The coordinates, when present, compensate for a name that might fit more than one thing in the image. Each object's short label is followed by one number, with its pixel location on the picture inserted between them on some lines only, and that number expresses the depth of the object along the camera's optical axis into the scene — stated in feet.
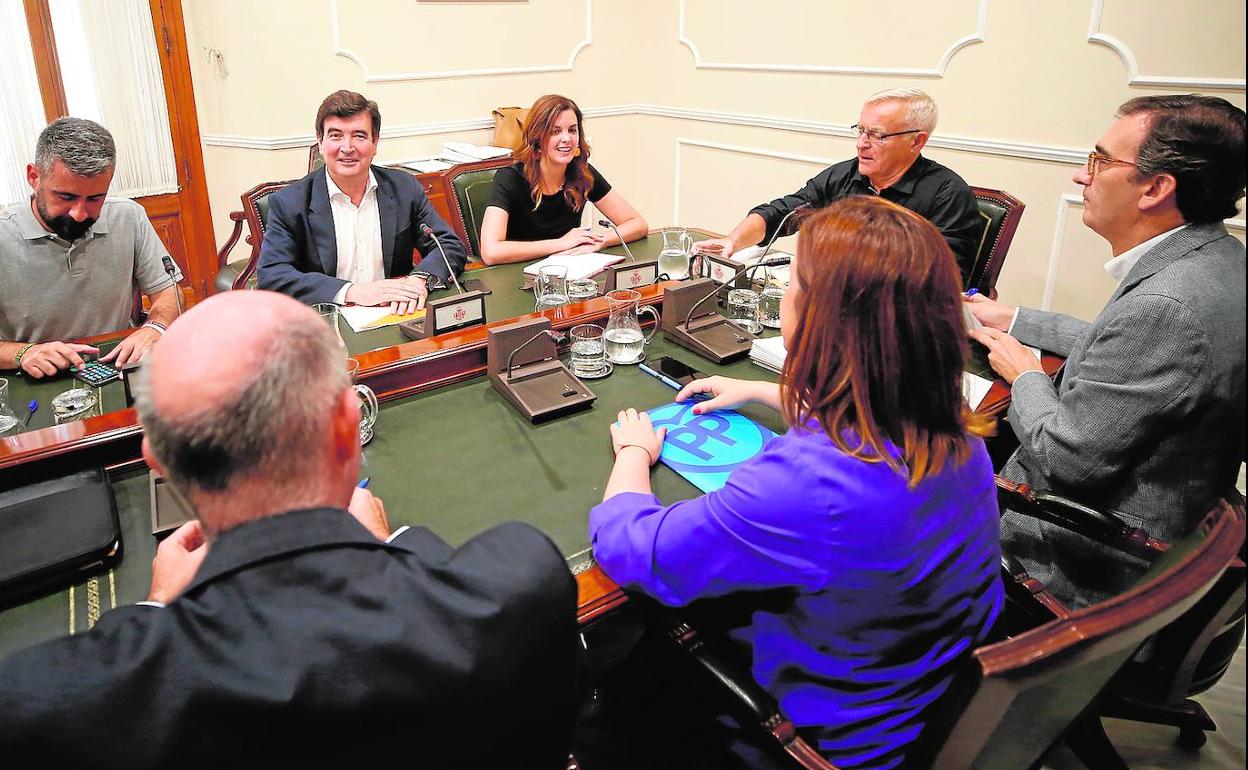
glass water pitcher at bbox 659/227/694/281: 8.03
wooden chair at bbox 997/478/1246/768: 4.07
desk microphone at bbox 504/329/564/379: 5.51
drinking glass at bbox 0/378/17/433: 4.99
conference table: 3.64
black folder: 3.54
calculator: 5.57
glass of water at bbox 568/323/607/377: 5.83
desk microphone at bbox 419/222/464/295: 7.61
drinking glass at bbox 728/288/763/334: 6.80
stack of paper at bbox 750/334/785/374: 5.90
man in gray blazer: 4.46
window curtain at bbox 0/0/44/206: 11.13
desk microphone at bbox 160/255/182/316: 6.88
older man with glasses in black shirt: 8.48
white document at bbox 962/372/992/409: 5.53
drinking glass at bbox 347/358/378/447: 4.87
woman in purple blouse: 3.15
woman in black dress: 9.00
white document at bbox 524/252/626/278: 8.00
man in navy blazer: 7.66
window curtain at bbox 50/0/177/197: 11.72
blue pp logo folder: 4.55
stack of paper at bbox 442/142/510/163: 13.61
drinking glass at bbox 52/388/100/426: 5.10
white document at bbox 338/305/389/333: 6.83
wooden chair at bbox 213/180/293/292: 8.75
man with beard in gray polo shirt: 6.72
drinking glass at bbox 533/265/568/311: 7.23
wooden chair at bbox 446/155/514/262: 9.94
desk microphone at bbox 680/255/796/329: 6.42
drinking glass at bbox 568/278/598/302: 7.44
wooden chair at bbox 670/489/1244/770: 2.40
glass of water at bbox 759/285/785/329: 6.88
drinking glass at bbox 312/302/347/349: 6.03
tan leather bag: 14.23
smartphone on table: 5.60
